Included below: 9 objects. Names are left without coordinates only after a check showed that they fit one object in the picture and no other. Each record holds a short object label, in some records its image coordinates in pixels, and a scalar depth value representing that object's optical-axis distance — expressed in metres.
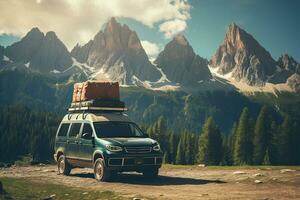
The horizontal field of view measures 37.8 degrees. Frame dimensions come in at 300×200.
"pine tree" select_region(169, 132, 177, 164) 109.53
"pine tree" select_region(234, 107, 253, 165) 90.88
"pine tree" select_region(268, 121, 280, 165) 95.12
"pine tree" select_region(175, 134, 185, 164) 105.44
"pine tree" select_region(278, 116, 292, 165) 93.88
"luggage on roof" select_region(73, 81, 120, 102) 22.75
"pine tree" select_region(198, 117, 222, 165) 87.19
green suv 19.28
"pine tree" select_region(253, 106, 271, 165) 92.14
